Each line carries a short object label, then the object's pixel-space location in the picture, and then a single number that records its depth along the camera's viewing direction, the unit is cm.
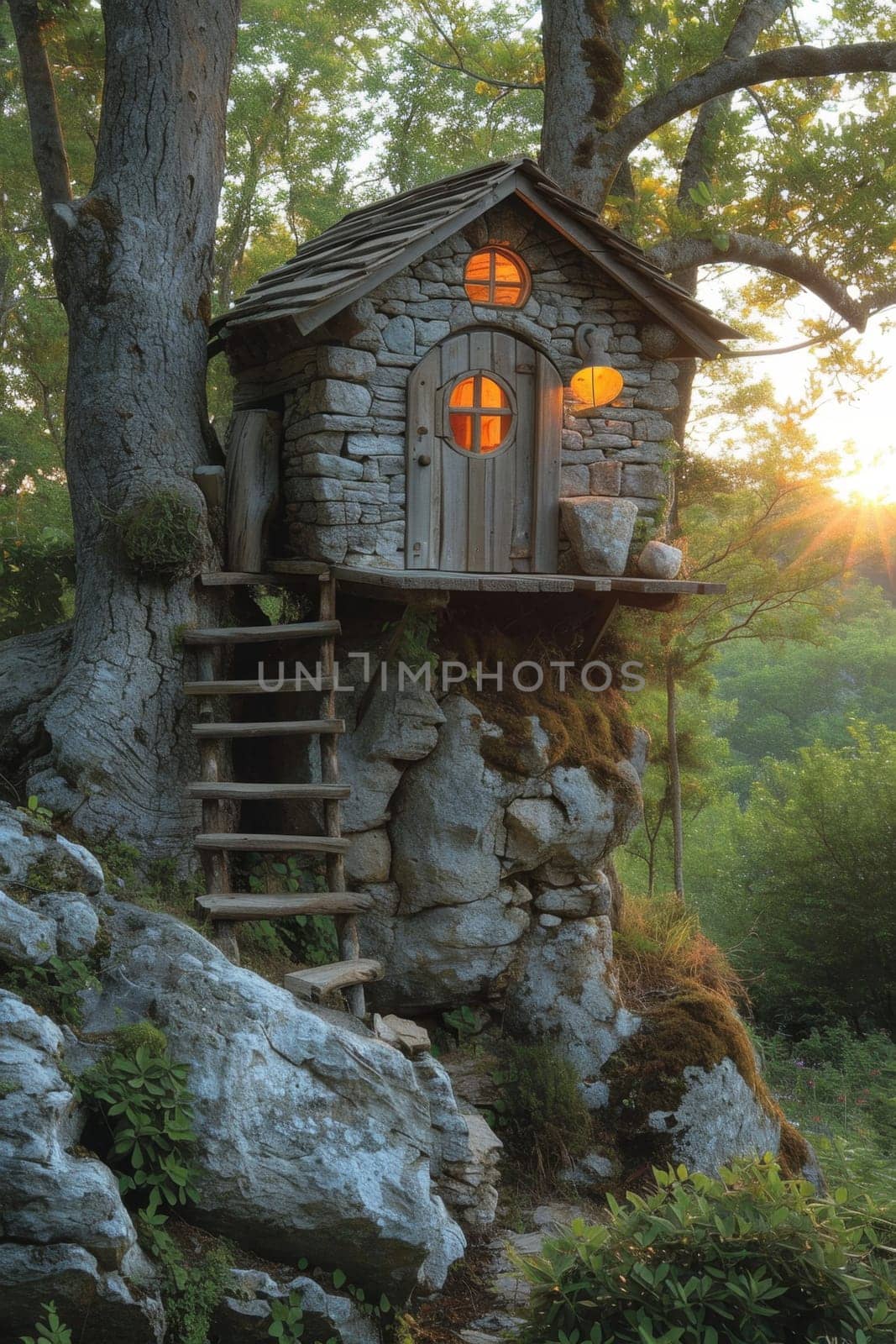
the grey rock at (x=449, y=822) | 863
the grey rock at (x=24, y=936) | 535
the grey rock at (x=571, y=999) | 872
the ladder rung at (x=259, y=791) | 744
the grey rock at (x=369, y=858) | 859
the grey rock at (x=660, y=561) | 845
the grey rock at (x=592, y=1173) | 803
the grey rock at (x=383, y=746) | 858
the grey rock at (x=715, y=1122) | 823
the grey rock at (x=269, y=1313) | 514
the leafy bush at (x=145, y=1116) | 512
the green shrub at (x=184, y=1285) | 494
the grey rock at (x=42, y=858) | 580
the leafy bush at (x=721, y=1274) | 369
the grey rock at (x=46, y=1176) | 457
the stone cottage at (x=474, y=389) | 797
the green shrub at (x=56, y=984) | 541
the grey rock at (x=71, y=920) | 570
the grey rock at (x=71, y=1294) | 448
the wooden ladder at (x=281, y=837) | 701
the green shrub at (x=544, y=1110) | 814
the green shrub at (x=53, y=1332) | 425
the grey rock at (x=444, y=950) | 868
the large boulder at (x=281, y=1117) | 540
